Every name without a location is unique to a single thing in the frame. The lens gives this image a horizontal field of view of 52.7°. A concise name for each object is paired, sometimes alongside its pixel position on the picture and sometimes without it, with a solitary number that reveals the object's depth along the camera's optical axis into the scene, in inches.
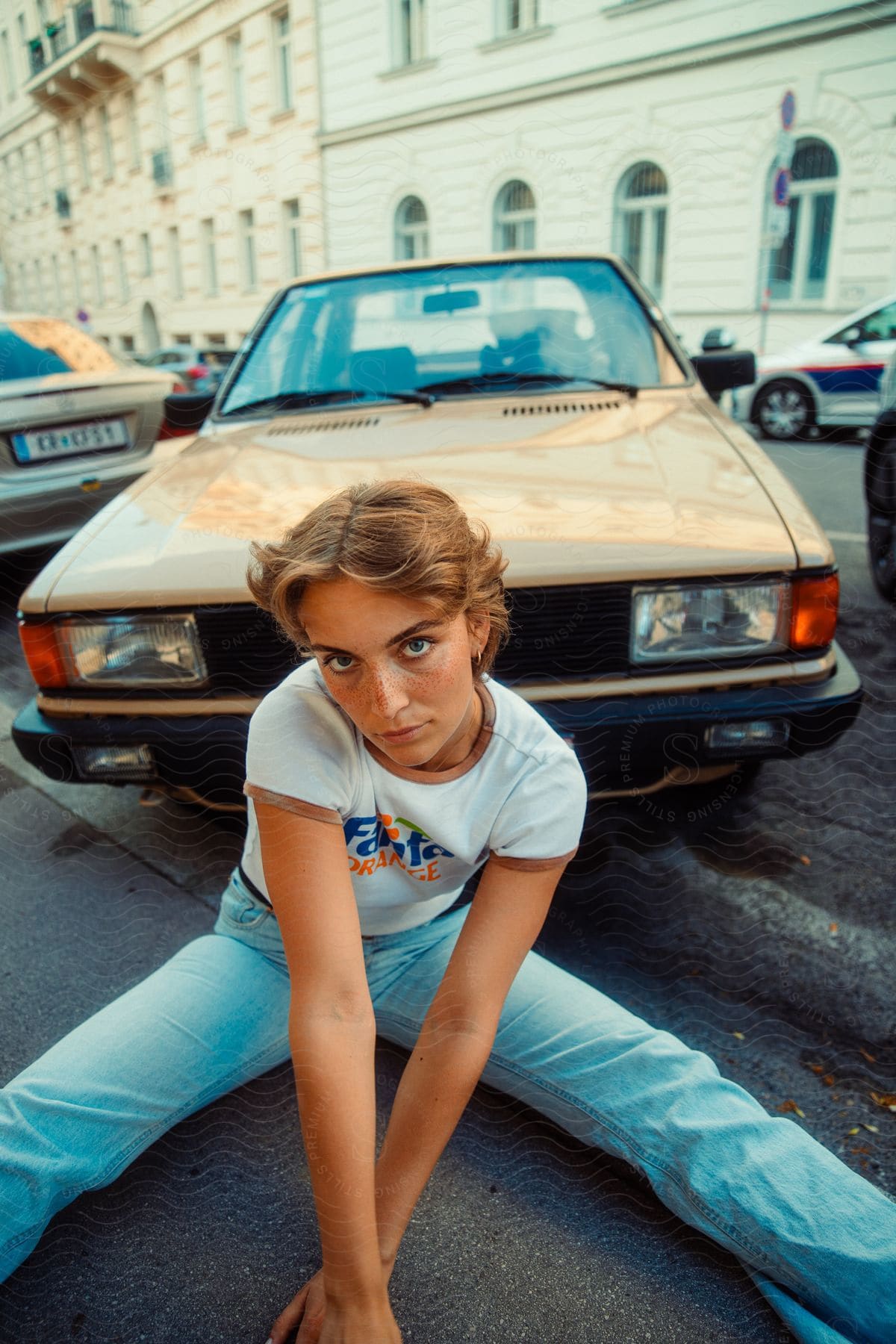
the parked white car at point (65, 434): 143.1
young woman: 41.7
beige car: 70.3
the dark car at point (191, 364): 450.9
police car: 271.4
